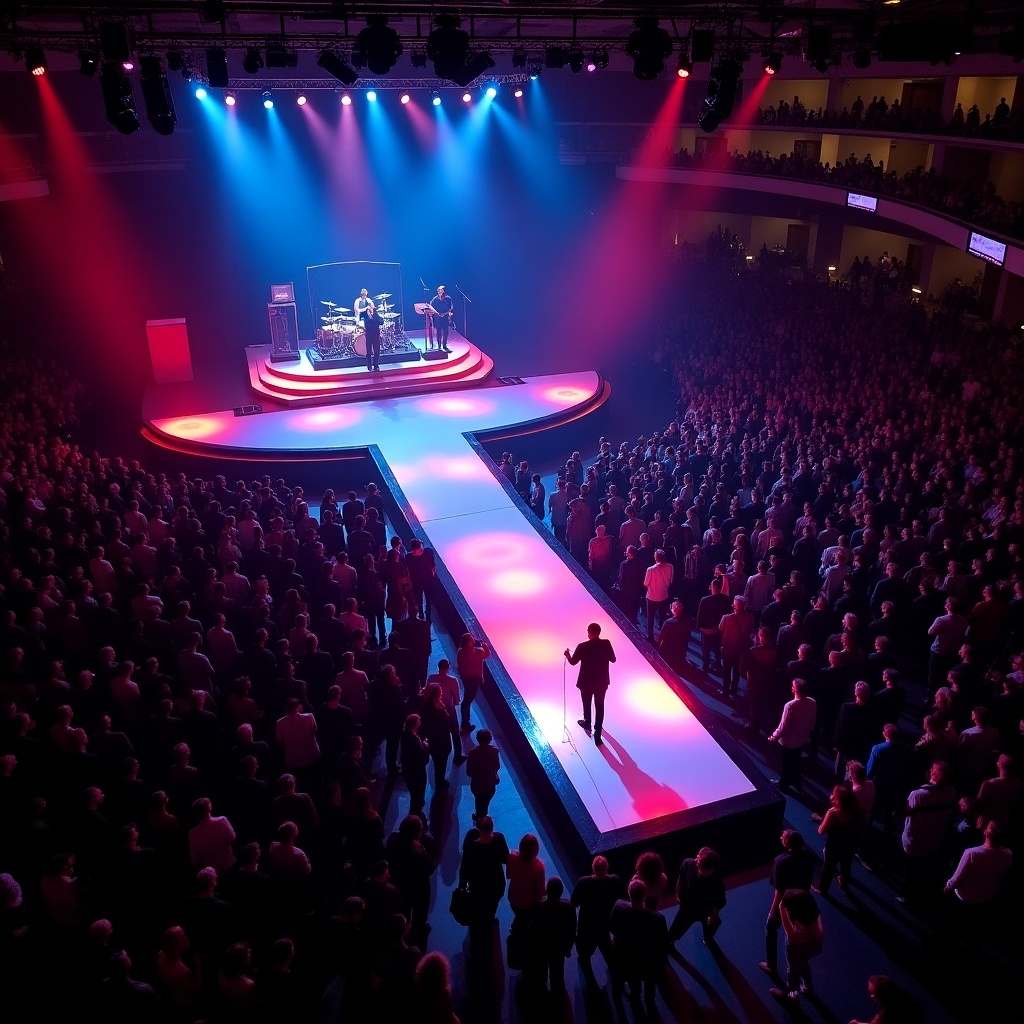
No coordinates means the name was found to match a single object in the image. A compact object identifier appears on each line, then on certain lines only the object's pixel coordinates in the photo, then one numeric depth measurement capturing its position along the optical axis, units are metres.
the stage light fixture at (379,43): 9.12
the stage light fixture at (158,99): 10.67
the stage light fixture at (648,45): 9.73
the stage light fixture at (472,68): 9.80
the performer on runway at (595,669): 7.23
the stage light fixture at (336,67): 10.71
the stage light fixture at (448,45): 9.16
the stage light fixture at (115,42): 9.12
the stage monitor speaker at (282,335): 18.56
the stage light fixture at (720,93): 10.72
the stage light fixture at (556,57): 12.45
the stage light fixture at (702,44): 9.96
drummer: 17.56
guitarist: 18.52
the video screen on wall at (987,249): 13.05
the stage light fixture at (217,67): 11.09
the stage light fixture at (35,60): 10.58
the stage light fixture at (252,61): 11.28
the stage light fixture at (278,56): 11.01
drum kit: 18.22
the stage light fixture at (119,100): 10.30
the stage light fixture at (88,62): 10.33
